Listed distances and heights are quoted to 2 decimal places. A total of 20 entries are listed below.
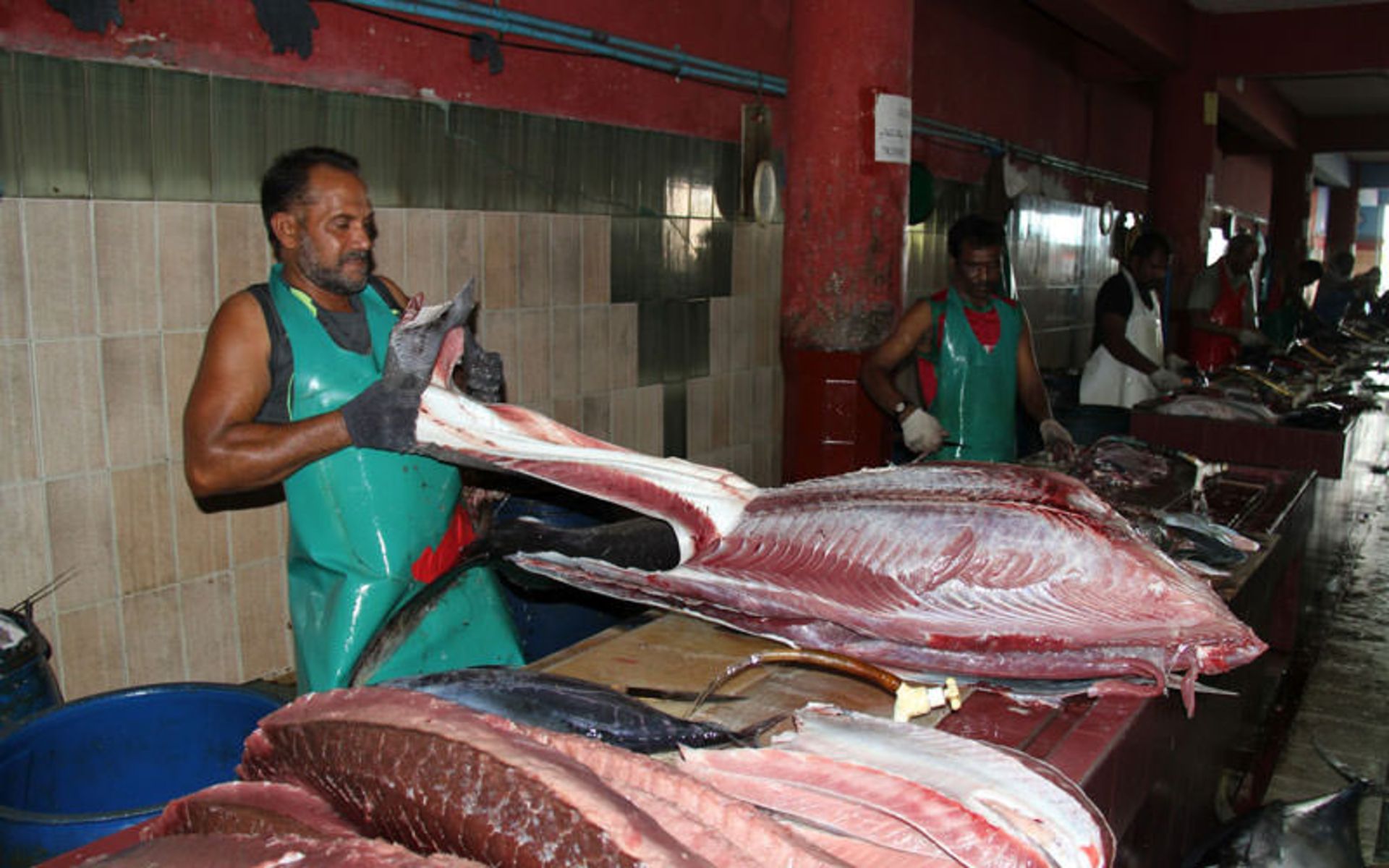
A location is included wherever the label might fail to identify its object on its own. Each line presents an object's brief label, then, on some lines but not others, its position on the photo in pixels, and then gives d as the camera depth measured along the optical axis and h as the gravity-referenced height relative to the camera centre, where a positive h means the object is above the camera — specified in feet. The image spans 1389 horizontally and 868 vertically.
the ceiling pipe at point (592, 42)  13.56 +3.71
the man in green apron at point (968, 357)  15.28 -0.90
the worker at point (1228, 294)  30.73 +0.09
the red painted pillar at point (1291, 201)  66.13 +5.99
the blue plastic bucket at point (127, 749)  6.96 -3.16
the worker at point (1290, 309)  40.37 -0.43
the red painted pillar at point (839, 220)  18.28 +1.27
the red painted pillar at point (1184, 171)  39.04 +4.60
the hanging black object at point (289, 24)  11.68 +2.89
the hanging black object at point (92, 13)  9.97 +2.54
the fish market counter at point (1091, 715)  5.83 -2.48
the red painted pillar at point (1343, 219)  93.71 +6.98
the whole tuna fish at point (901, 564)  6.15 -1.64
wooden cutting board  6.36 -2.48
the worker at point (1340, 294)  46.98 +0.19
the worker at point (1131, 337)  21.65 -0.85
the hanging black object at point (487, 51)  14.32 +3.19
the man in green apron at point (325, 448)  7.93 -1.17
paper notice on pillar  18.38 +2.86
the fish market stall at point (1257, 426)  15.71 -1.94
